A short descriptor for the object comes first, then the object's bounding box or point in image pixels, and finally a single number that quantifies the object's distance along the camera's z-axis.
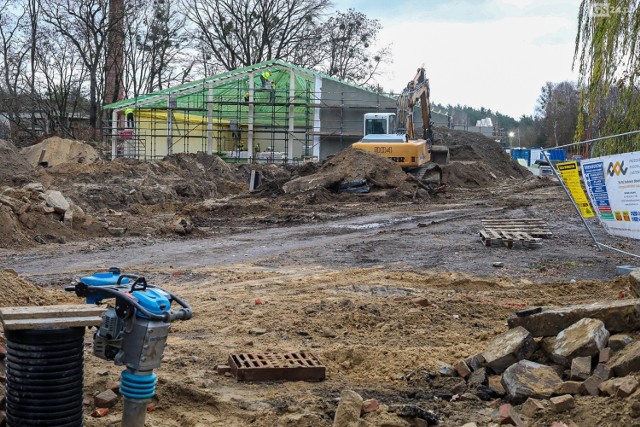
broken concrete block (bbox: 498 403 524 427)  4.52
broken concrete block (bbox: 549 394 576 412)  4.61
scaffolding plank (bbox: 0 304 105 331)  3.77
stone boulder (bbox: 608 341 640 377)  4.90
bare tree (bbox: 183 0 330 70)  50.00
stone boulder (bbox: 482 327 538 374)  5.58
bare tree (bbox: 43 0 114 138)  43.66
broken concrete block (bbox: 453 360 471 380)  5.64
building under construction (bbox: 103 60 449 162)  42.34
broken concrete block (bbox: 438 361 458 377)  5.71
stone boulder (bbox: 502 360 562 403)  4.96
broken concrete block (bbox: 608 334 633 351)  5.39
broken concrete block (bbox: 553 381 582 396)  4.86
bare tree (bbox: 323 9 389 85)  53.56
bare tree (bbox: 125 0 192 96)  48.81
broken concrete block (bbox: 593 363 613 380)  4.94
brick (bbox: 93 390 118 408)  4.70
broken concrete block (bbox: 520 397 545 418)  4.67
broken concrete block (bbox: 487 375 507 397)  5.23
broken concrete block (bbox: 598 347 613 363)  5.24
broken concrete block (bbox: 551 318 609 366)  5.38
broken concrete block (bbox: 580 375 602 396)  4.76
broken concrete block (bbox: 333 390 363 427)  4.62
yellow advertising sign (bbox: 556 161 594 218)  11.11
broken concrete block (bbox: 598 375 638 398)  4.45
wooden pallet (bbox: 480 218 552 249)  14.12
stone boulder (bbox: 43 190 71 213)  16.44
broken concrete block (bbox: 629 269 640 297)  6.86
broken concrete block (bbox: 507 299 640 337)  5.77
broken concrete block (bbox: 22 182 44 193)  17.75
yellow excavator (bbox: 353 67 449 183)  29.16
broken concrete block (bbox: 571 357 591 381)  5.12
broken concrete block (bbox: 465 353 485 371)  5.68
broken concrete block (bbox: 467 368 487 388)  5.43
